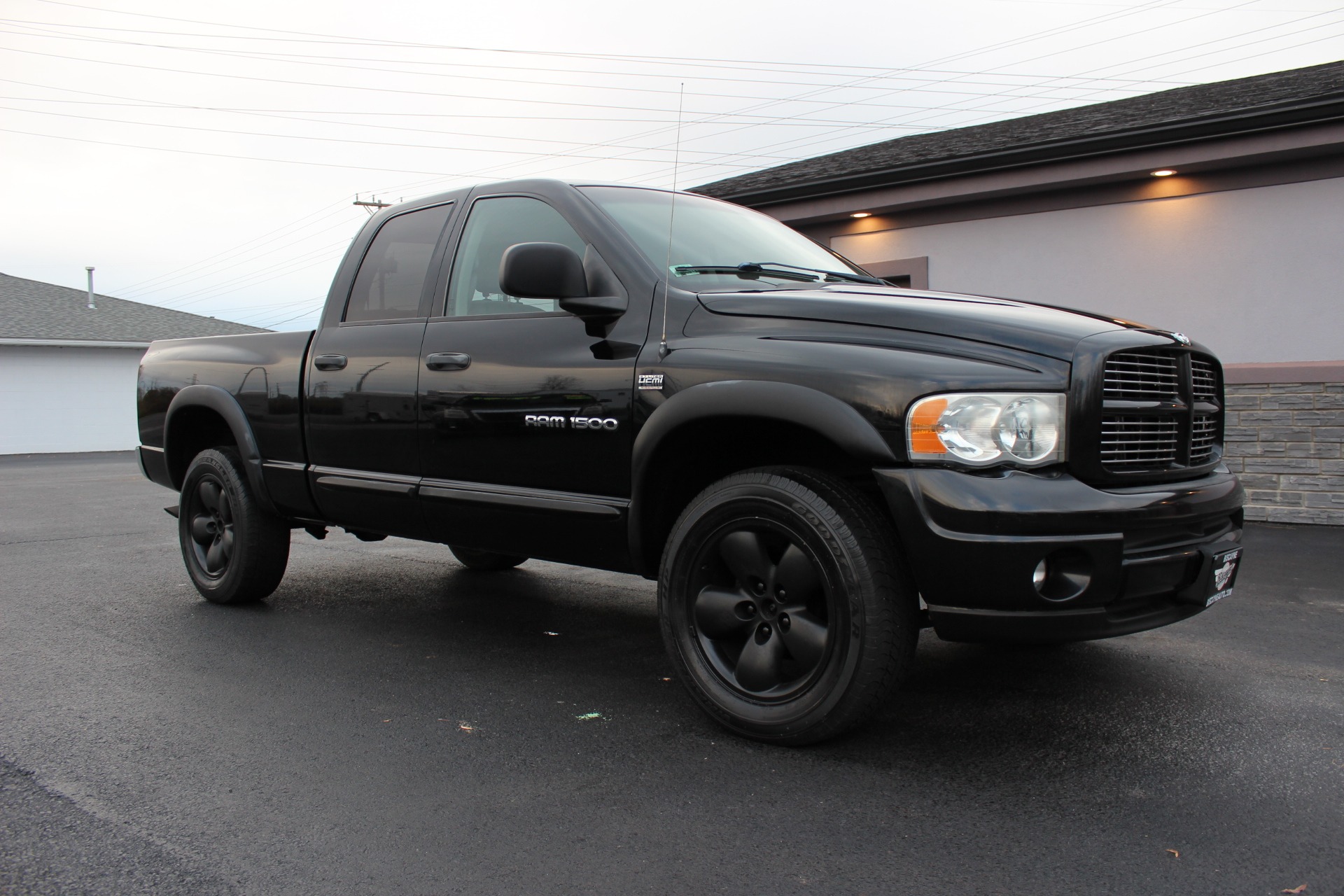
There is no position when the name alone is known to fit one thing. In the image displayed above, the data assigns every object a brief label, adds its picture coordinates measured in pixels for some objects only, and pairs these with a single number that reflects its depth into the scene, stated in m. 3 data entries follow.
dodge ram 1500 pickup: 2.93
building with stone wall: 8.45
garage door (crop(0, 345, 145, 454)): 27.52
